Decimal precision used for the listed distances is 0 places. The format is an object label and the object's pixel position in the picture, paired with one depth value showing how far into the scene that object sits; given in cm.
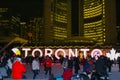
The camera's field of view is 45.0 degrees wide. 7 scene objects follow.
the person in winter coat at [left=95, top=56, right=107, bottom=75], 636
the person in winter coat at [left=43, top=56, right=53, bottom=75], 930
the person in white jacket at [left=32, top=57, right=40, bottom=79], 792
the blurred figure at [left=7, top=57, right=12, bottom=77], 781
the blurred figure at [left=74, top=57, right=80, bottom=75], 1050
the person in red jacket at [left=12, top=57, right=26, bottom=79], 491
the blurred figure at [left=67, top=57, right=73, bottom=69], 1010
